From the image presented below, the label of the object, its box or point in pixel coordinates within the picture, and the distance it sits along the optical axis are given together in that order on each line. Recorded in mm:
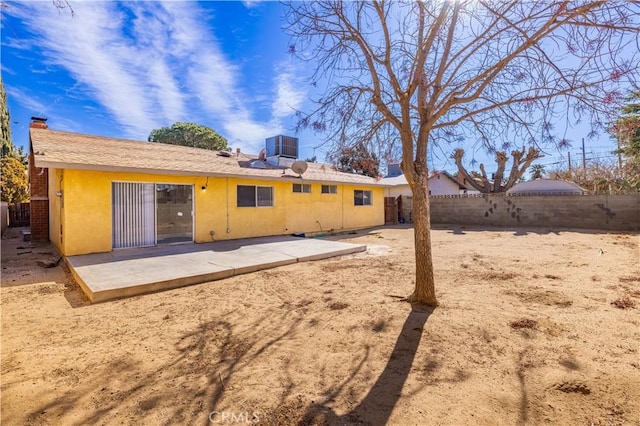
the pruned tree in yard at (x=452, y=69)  3477
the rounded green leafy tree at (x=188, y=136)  29297
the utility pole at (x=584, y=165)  23569
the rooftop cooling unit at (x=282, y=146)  15016
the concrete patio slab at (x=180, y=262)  5152
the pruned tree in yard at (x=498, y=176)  20998
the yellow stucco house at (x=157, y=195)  7668
